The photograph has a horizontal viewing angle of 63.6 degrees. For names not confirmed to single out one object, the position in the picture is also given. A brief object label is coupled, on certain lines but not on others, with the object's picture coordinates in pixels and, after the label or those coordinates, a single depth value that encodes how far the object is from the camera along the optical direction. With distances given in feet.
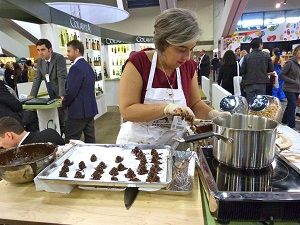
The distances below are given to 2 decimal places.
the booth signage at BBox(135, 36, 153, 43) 28.14
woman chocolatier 3.61
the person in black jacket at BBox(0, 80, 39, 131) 8.97
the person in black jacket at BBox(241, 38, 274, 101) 12.89
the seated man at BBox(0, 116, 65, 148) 5.00
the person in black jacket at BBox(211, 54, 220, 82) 34.03
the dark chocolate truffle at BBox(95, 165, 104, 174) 3.11
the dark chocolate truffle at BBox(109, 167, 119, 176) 3.06
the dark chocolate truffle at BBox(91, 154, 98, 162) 3.43
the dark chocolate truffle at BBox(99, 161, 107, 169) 3.25
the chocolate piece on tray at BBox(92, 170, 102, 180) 2.94
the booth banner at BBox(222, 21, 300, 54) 30.63
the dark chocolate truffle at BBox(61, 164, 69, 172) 3.11
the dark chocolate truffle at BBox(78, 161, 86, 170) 3.22
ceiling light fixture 11.12
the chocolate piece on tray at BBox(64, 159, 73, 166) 3.28
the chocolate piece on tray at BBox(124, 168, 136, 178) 2.97
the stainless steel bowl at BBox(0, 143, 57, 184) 3.08
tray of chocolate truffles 2.86
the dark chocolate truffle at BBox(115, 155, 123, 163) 3.42
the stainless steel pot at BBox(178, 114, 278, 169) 2.67
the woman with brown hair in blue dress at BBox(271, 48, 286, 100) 14.92
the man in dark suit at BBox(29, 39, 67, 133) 10.73
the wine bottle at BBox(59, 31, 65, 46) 14.70
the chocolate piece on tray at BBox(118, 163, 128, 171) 3.19
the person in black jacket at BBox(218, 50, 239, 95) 14.78
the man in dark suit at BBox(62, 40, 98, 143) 9.75
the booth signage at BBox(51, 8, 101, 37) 12.95
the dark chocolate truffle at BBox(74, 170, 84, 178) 2.97
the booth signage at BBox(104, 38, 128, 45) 25.26
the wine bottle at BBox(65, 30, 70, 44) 15.48
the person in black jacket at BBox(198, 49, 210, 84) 30.59
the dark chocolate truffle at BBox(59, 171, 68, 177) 2.97
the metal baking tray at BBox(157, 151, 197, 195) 2.88
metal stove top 2.28
